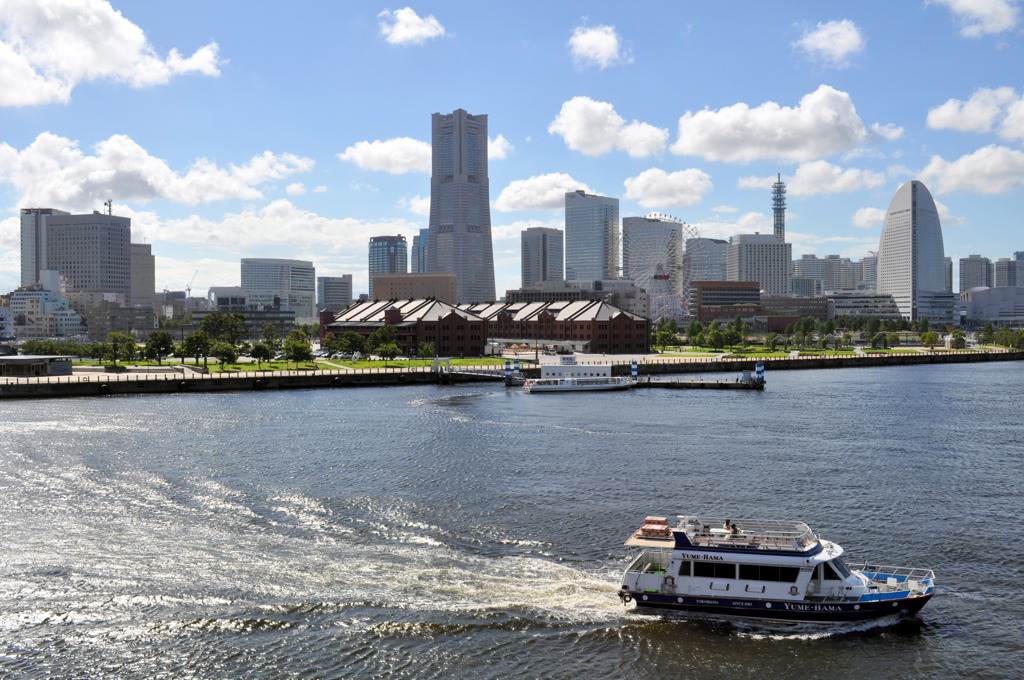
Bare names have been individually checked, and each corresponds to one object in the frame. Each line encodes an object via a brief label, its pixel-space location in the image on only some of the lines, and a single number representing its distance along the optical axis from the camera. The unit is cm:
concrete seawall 11519
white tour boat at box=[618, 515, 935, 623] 3566
